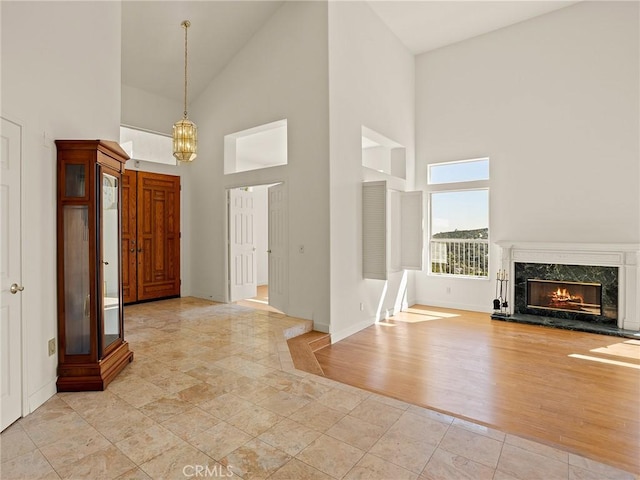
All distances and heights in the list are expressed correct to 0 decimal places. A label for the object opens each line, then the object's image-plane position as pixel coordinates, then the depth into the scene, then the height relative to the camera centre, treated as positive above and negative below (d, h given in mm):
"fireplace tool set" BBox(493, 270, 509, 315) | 6266 -1035
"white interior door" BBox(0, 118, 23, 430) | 2344 -270
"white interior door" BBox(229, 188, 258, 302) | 6410 -189
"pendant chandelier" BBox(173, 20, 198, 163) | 4395 +1165
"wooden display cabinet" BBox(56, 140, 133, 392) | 2875 -240
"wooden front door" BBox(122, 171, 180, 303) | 6180 +6
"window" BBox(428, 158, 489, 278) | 6684 +347
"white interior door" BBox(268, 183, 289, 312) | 5481 -191
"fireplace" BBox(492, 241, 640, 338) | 5352 -802
